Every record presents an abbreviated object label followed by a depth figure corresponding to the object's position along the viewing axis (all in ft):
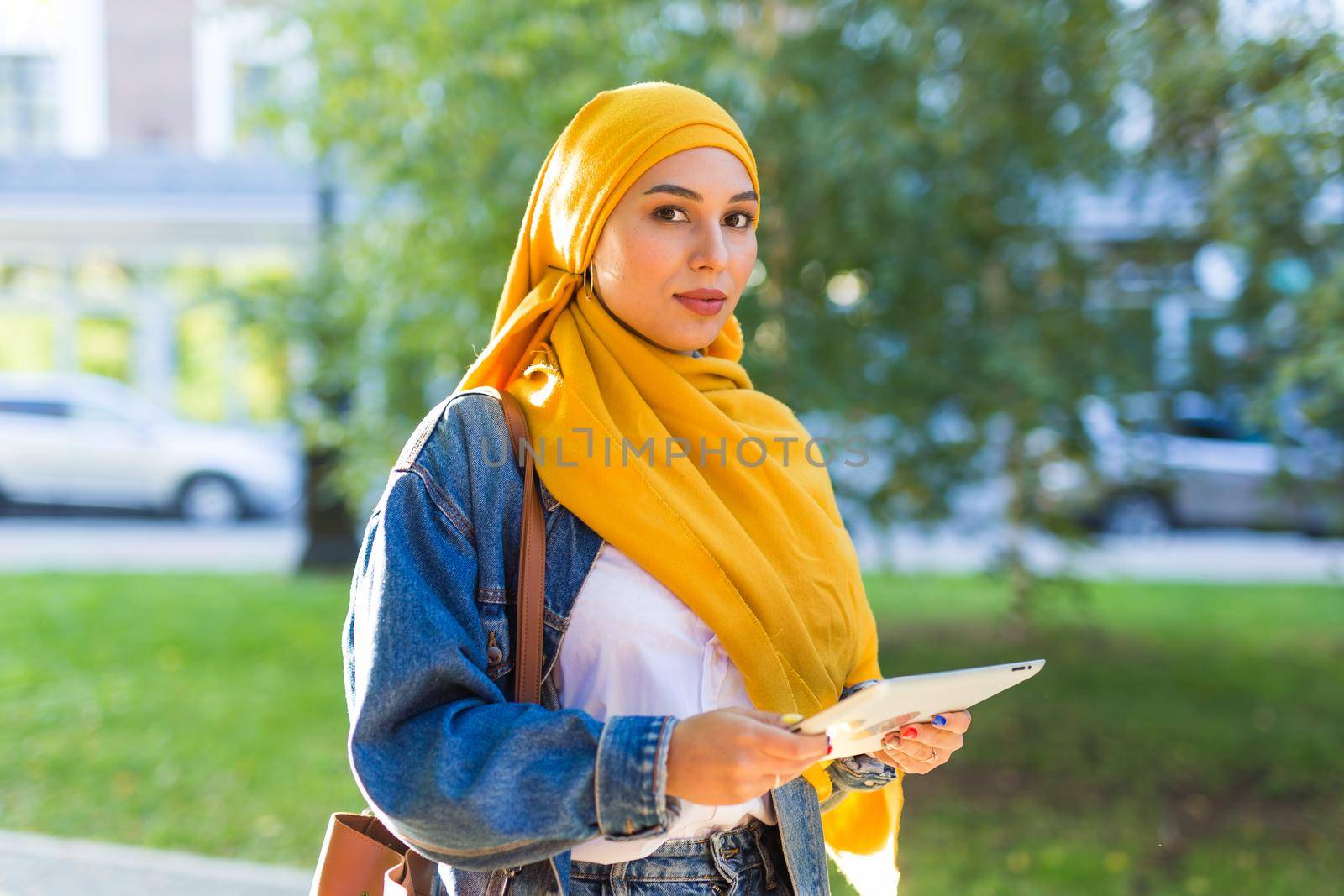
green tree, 16.52
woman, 4.39
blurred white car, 49.52
